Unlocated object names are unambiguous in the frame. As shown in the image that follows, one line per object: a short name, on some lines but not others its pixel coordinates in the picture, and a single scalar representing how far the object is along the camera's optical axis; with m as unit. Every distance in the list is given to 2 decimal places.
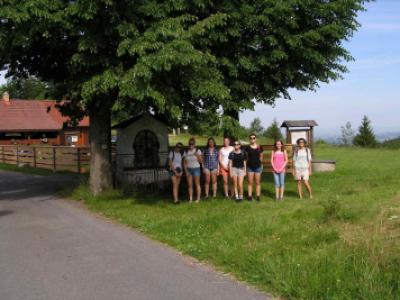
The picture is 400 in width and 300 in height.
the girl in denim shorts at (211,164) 13.71
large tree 11.40
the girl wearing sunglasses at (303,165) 13.83
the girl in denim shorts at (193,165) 13.60
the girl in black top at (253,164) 13.54
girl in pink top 13.71
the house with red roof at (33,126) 50.41
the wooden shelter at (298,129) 22.20
